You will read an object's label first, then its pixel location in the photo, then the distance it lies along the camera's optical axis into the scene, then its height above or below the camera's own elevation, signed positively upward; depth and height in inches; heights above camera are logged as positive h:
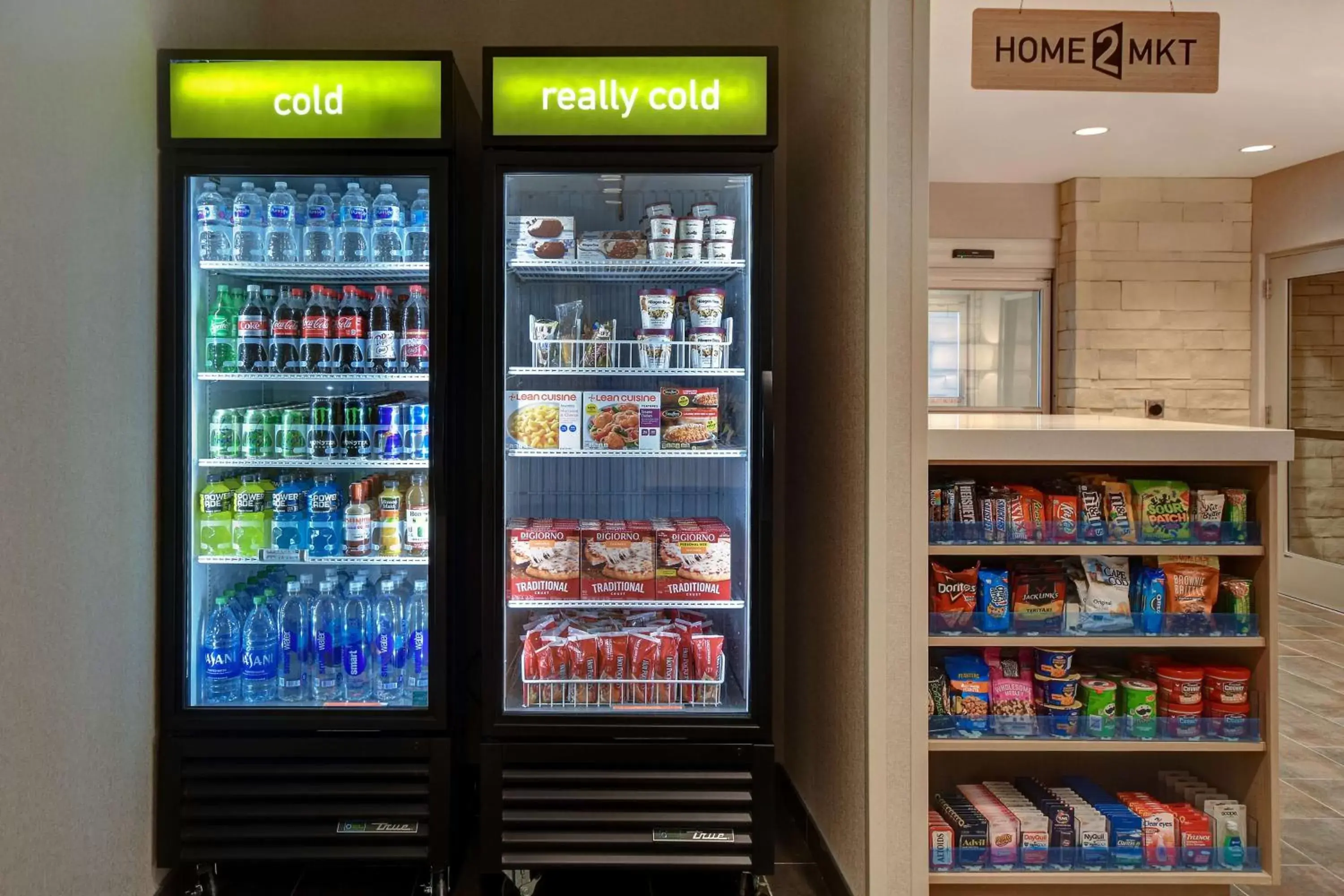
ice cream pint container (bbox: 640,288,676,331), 103.0 +13.9
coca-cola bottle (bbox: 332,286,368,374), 102.0 +10.7
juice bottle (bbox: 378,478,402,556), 103.4 -10.0
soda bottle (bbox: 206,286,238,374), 101.3 +10.2
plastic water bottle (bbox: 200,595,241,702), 100.6 -24.1
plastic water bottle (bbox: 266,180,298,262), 100.5 +22.3
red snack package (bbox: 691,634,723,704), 102.9 -25.0
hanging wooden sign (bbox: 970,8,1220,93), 87.7 +36.3
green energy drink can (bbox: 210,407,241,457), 100.0 -0.4
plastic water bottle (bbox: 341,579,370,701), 103.5 -25.3
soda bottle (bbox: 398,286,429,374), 101.4 +10.6
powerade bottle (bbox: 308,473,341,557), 103.3 -9.8
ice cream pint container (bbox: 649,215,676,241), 101.8 +22.4
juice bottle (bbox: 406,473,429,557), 103.1 -10.7
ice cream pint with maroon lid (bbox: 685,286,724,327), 103.0 +14.0
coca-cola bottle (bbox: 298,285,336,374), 102.0 +10.5
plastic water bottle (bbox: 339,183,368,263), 101.0 +22.2
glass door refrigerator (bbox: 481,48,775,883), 95.0 -3.7
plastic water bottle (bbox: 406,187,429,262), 102.3 +22.0
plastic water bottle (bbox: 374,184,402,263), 101.8 +22.4
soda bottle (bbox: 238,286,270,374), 100.8 +10.1
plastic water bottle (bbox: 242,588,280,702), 102.7 -24.4
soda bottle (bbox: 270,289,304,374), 100.5 +10.2
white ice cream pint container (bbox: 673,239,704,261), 101.4 +20.0
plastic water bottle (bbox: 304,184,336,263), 101.3 +22.3
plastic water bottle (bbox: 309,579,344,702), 103.9 -25.1
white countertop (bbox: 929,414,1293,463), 96.0 -1.1
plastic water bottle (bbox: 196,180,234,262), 99.8 +21.9
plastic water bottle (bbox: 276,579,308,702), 104.6 -24.5
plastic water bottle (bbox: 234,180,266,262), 100.2 +22.3
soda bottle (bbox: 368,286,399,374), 101.7 +10.0
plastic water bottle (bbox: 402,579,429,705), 104.1 -25.1
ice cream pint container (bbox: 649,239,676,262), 101.9 +20.1
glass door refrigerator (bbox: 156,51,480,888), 95.3 -2.0
